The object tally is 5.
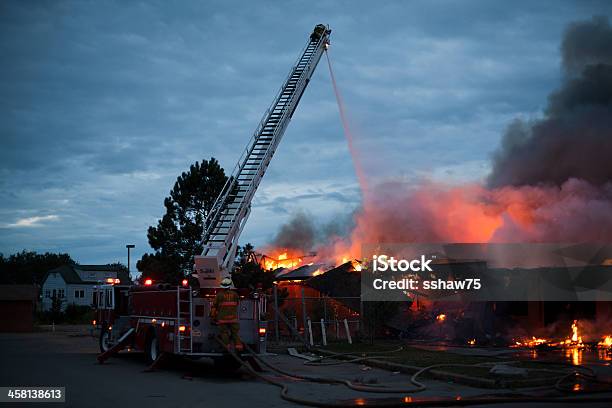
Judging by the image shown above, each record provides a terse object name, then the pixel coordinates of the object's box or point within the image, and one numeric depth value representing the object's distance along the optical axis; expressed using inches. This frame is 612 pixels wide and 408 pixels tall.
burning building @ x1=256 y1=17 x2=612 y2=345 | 919.0
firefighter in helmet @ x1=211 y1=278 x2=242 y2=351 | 568.7
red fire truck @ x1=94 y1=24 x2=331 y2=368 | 585.6
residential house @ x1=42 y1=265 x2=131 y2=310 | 2915.8
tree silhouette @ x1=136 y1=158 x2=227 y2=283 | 1217.4
